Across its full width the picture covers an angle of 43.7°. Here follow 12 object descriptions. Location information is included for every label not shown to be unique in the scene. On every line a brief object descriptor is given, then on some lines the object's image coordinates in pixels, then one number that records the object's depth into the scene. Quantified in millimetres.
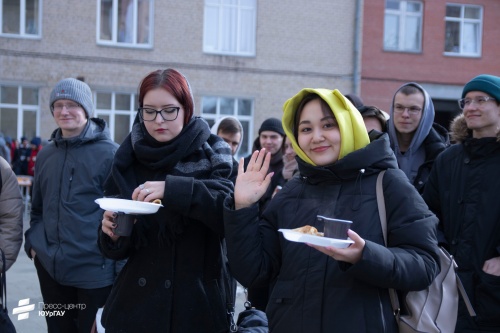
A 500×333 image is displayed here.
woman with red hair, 2900
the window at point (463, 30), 22953
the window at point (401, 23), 22375
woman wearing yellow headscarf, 2389
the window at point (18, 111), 19312
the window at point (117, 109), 20062
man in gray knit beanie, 4258
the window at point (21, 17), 19281
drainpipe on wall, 21703
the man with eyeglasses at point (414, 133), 4516
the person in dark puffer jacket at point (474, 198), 3523
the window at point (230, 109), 20938
